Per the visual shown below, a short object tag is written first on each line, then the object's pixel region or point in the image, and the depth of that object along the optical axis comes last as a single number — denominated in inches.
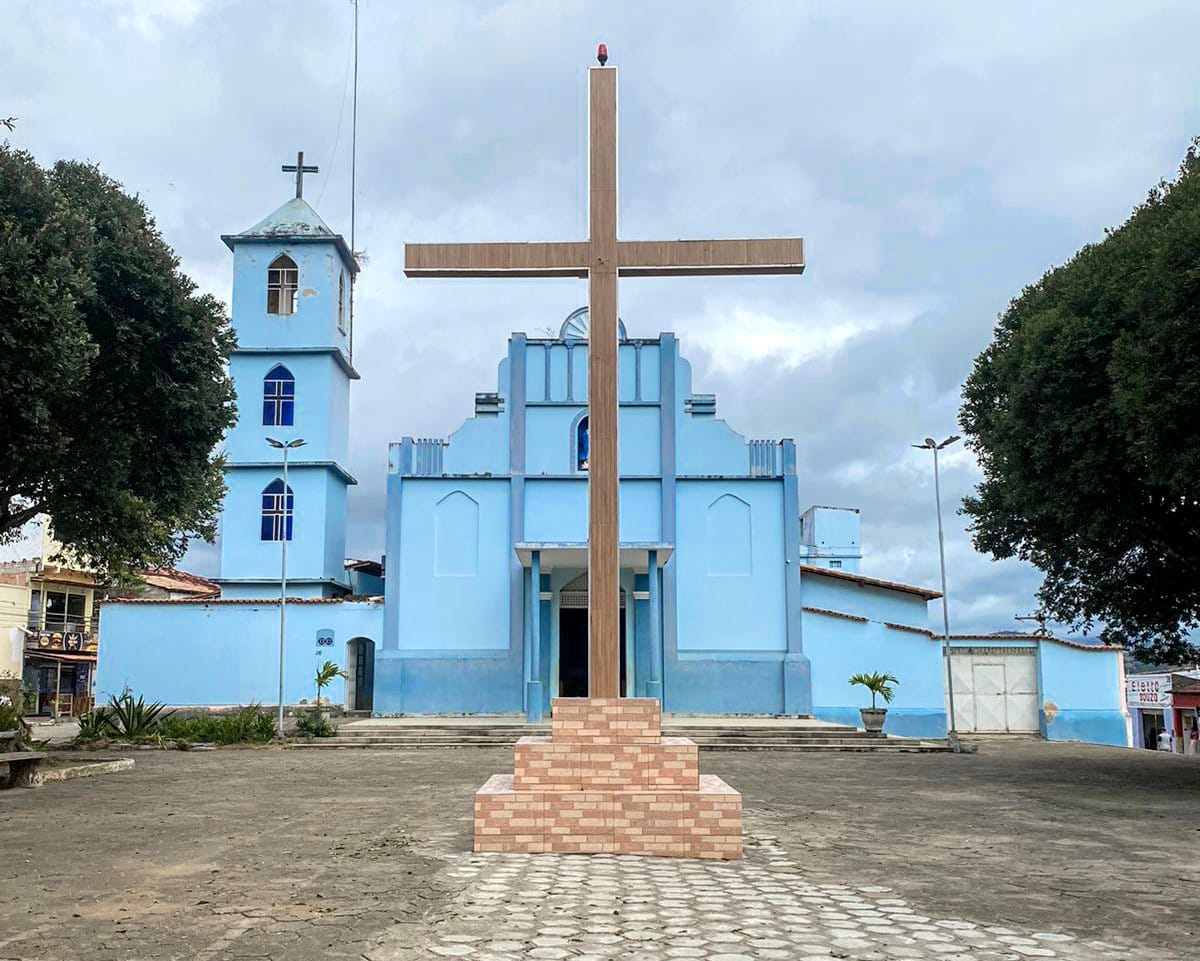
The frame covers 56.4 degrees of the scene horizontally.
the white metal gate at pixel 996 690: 1158.3
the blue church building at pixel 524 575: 995.9
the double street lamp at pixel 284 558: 892.7
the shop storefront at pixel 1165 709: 1355.8
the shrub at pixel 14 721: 626.9
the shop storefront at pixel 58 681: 1572.3
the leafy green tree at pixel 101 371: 452.4
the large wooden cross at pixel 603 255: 354.9
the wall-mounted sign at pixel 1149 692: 1348.4
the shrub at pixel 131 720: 834.8
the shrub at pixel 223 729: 845.2
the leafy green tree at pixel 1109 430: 446.6
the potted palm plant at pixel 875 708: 935.7
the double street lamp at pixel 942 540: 969.5
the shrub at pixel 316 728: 894.4
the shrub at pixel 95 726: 816.9
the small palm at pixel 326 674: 1027.3
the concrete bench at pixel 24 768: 515.8
